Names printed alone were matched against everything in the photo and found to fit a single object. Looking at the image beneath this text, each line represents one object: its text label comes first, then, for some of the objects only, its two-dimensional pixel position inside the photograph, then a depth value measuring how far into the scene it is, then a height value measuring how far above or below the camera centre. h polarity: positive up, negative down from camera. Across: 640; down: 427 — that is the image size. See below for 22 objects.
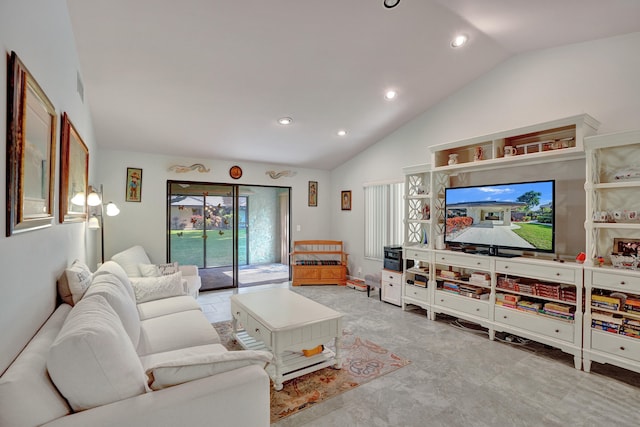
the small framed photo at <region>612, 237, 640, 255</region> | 2.64 -0.26
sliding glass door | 5.23 -0.19
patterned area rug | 2.21 -1.33
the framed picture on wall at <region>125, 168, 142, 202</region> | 4.73 +0.46
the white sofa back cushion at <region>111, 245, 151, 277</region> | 3.73 -0.57
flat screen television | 3.08 +0.00
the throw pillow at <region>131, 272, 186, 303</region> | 3.19 -0.77
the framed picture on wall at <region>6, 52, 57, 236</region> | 1.17 +0.29
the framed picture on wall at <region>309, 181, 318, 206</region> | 6.47 +0.48
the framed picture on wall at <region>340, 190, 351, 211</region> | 6.15 +0.32
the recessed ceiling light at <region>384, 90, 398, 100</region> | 3.89 +1.55
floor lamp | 3.06 +0.06
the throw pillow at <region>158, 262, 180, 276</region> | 4.05 -0.72
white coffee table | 2.42 -0.95
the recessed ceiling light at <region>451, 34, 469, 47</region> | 3.05 +1.77
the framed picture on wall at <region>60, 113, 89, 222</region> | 2.12 +0.33
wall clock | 5.56 +0.78
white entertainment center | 2.59 -0.43
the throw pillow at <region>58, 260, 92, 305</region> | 1.96 -0.46
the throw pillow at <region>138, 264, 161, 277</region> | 3.82 -0.69
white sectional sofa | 1.08 -0.69
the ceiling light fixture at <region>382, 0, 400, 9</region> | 2.52 +1.75
